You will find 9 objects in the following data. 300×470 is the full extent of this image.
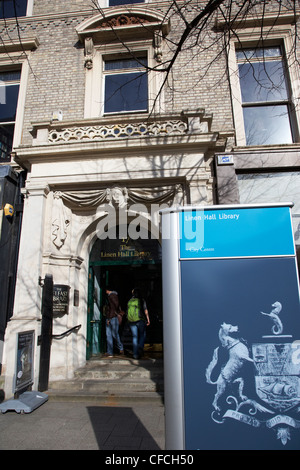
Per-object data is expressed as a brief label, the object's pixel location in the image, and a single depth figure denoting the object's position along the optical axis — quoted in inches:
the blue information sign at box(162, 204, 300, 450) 77.4
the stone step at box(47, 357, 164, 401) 207.0
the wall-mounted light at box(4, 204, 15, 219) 265.3
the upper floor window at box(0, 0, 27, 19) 362.9
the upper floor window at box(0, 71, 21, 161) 319.6
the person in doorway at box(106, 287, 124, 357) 271.5
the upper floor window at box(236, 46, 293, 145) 283.0
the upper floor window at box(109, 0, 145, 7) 352.2
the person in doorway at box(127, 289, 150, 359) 261.3
